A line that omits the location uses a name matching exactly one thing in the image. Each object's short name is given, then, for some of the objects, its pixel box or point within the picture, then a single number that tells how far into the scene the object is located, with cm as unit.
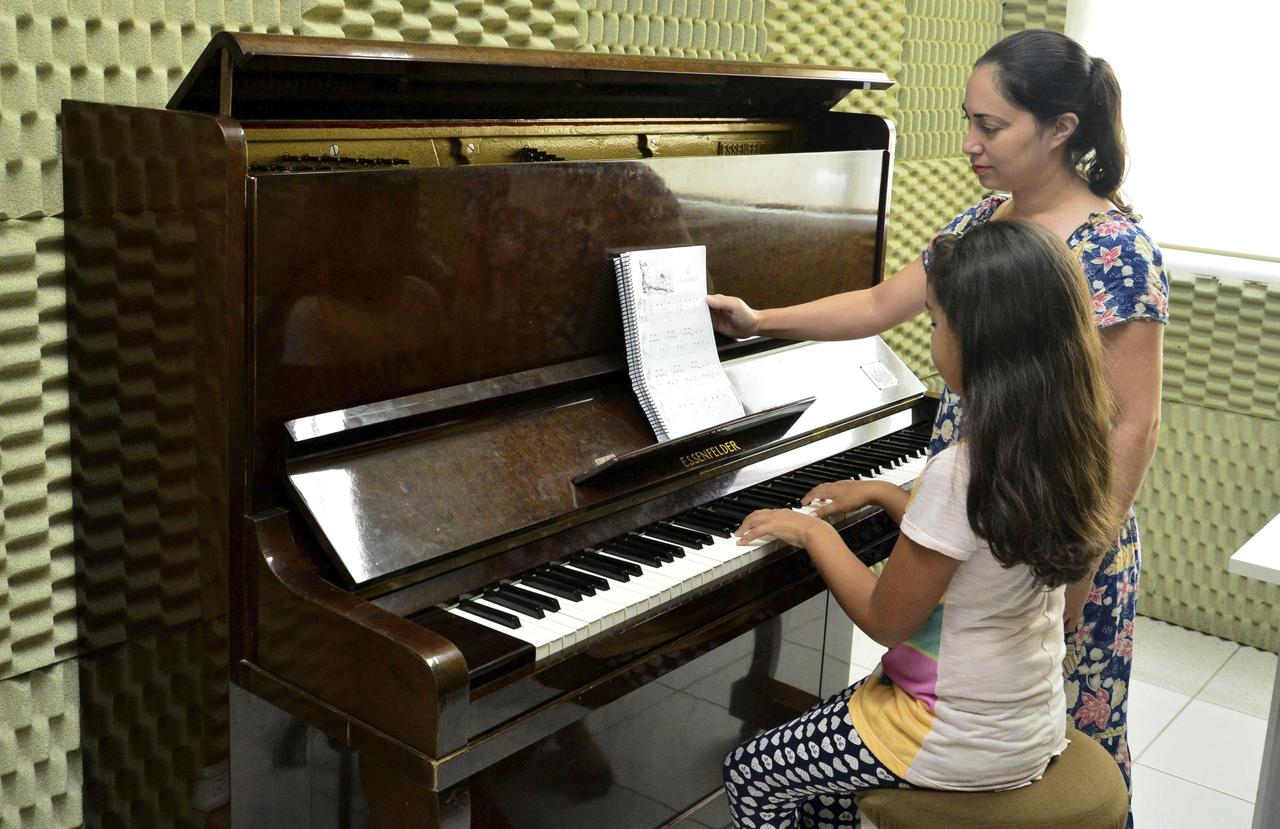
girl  182
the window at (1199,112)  425
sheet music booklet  239
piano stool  187
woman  216
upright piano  178
